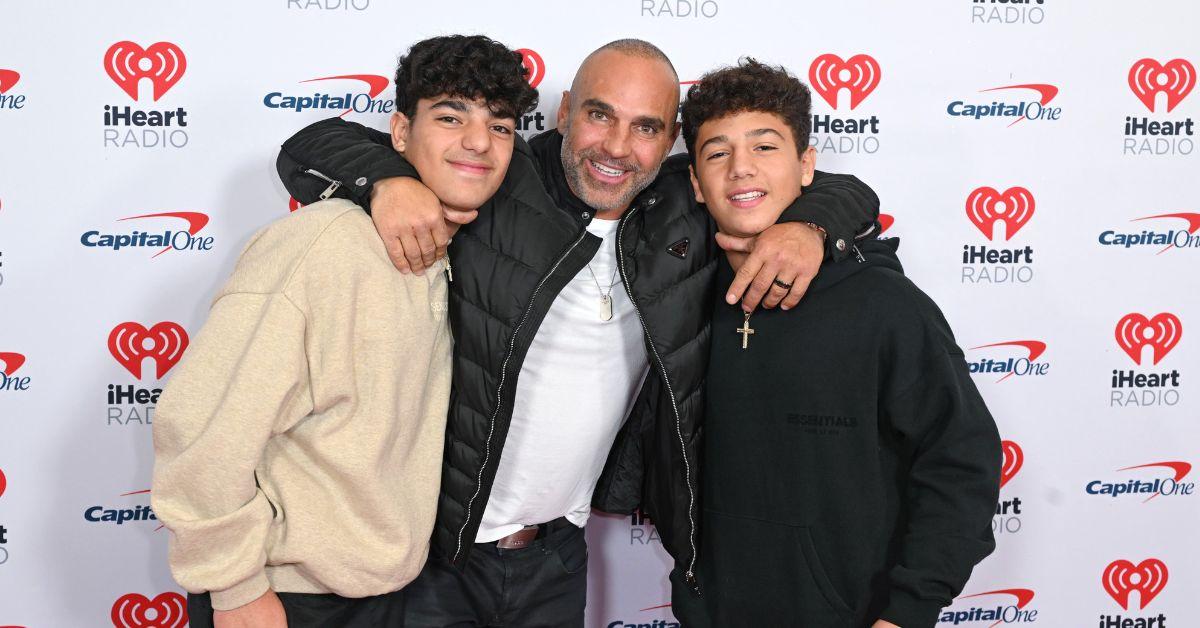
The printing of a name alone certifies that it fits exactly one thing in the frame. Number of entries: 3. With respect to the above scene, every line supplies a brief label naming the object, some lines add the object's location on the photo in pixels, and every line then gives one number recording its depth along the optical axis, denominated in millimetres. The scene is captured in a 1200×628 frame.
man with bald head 1578
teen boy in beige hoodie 1306
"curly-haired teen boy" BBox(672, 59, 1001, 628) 1457
